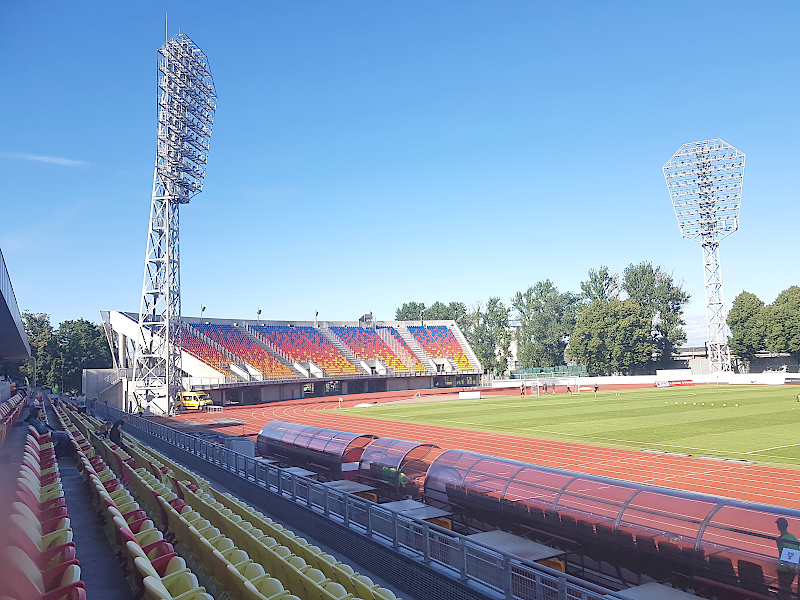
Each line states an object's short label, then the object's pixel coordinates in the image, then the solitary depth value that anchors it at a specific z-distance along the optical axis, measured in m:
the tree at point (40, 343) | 71.56
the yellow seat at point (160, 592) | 4.39
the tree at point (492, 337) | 89.88
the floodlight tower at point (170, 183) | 40.56
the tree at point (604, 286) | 90.69
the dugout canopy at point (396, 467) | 11.36
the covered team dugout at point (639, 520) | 6.45
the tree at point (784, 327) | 64.69
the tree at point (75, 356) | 68.44
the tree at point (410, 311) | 116.69
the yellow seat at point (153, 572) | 4.88
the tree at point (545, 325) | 88.44
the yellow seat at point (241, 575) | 5.05
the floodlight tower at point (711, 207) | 64.12
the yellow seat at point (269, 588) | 4.85
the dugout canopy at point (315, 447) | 13.38
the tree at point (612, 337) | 72.69
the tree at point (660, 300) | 79.19
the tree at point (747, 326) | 68.44
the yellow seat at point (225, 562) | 5.49
